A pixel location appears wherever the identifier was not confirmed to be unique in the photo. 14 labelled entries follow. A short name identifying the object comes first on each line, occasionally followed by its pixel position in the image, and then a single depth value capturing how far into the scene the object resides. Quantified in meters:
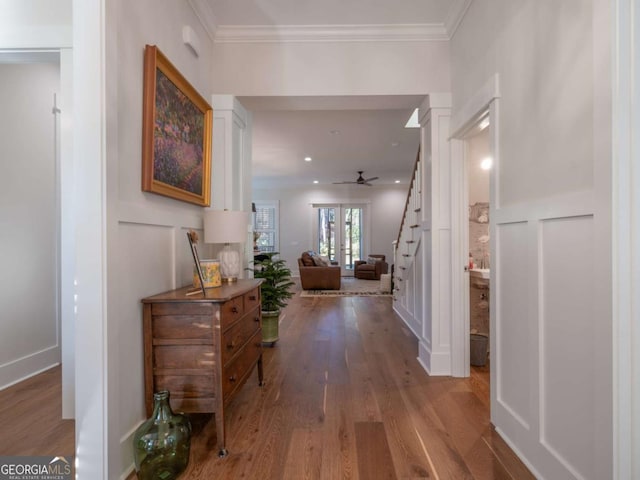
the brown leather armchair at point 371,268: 9.19
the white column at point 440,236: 2.81
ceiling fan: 7.88
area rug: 6.91
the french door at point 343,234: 10.35
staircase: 3.64
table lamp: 2.28
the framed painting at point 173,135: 1.80
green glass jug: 1.48
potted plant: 3.55
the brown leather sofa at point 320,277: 7.39
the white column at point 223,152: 2.83
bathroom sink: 3.25
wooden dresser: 1.73
